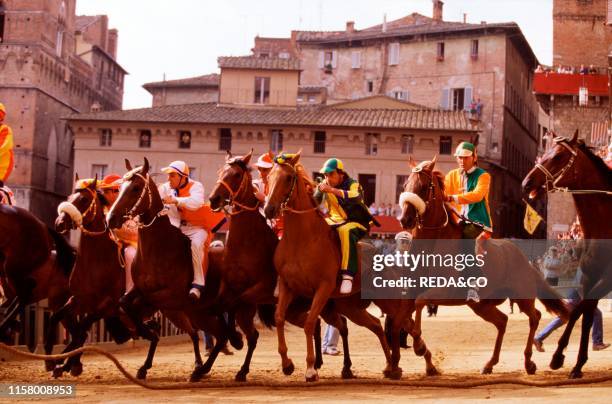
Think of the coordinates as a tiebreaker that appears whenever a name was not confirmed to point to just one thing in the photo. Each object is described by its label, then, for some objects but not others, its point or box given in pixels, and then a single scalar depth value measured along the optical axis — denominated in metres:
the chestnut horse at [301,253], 13.01
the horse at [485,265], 13.53
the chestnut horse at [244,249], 13.68
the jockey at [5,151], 15.14
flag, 44.82
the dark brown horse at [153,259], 13.69
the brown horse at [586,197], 12.98
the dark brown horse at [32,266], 14.88
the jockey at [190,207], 14.21
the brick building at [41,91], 66.50
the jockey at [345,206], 13.74
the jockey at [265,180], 14.74
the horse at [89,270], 14.44
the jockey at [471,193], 14.11
